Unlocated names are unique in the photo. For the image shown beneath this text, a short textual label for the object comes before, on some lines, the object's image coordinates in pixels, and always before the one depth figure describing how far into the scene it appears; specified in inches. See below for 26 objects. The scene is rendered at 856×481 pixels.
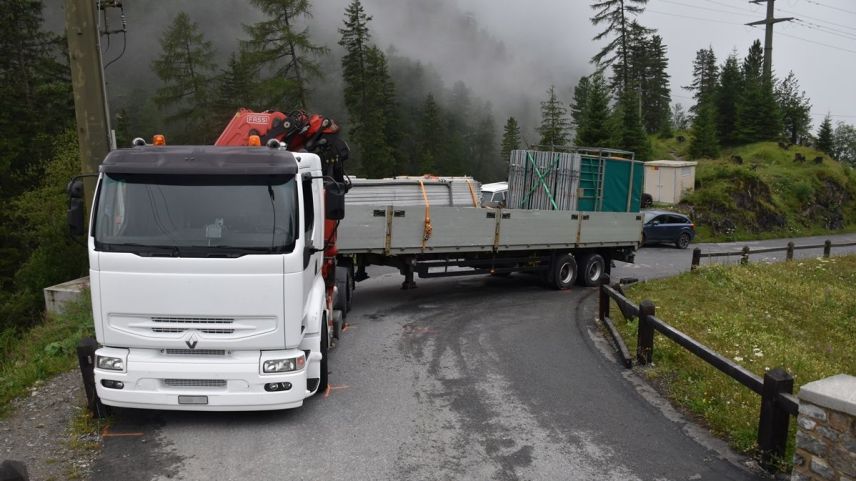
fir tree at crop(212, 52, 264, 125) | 1601.9
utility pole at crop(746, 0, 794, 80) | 2306.1
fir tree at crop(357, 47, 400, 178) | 1829.5
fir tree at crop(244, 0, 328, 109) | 1312.7
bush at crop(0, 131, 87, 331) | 826.9
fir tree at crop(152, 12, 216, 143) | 1728.6
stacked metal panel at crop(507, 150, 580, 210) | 615.5
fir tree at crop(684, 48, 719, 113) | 3090.6
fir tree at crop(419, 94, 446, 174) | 2287.2
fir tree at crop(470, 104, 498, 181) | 2847.0
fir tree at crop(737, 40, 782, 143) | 2176.4
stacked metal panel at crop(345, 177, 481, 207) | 475.2
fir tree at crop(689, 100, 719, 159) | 2001.7
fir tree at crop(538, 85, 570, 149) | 2281.7
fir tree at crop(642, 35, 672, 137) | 2832.2
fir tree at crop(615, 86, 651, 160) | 1756.9
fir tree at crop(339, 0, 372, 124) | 1989.4
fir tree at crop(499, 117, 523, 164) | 2448.3
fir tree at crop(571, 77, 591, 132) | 2830.7
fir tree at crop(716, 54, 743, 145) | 2369.6
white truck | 225.5
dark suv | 1066.7
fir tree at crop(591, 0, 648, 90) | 2300.7
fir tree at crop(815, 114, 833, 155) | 2295.8
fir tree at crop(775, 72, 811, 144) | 2605.8
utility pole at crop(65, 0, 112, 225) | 389.1
